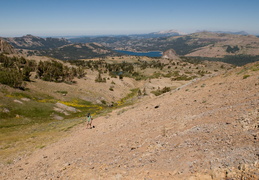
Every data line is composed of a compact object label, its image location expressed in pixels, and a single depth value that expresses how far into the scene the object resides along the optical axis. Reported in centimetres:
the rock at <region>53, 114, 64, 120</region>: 3894
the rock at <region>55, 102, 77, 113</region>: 4500
